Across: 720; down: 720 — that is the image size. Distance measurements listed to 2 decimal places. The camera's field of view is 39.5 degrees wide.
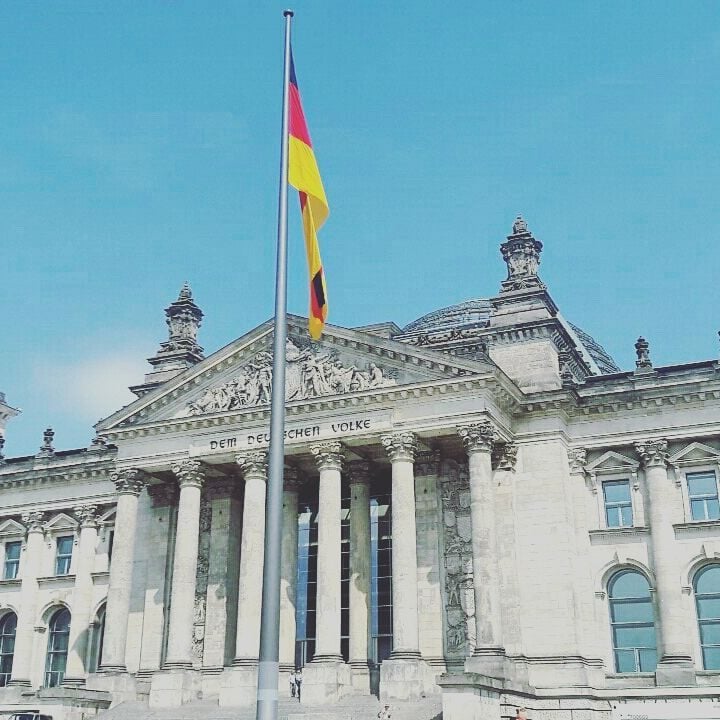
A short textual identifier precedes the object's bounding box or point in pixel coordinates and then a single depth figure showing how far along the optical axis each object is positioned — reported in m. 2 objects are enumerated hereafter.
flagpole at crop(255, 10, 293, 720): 16.41
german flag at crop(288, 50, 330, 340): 21.44
